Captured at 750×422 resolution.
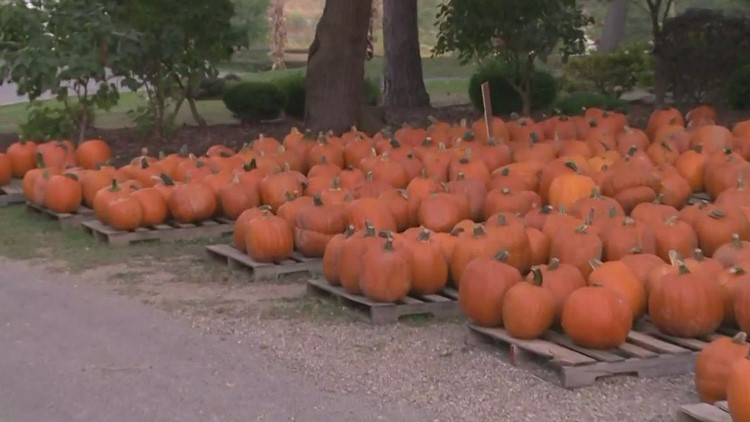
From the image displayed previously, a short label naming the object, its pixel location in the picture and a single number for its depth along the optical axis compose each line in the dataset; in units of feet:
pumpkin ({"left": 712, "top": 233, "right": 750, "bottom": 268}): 44.75
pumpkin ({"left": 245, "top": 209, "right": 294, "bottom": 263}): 55.67
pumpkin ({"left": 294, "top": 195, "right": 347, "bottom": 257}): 56.03
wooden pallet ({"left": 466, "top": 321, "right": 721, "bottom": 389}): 39.37
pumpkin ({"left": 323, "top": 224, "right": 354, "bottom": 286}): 50.29
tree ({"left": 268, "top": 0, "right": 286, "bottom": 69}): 237.86
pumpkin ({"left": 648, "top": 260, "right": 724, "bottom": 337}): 41.57
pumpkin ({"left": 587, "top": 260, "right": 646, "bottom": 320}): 42.93
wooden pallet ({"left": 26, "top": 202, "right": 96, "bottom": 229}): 69.05
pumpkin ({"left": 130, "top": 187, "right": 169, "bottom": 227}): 64.64
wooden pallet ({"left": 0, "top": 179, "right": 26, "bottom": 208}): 77.46
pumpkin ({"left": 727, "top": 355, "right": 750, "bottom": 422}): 32.27
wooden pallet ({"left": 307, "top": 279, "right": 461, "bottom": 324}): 47.55
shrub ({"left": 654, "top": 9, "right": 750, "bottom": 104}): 110.01
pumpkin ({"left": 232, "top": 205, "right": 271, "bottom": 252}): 57.47
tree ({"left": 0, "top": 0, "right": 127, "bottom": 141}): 80.38
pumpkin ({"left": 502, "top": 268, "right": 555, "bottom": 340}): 41.81
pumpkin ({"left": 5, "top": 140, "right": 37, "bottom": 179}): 80.43
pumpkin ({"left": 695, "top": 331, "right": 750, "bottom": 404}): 35.70
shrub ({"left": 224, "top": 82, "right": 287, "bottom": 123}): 113.91
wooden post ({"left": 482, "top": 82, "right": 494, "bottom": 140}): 69.36
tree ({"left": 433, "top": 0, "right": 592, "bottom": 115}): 103.50
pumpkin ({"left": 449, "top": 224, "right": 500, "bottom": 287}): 48.70
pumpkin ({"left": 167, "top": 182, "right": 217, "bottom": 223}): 64.64
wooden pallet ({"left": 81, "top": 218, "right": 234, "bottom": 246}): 64.23
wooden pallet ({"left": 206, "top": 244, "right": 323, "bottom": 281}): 55.57
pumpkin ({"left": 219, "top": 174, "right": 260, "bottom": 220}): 64.54
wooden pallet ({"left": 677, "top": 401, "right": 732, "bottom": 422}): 33.58
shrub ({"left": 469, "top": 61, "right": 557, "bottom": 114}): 114.52
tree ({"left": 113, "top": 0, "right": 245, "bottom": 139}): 90.38
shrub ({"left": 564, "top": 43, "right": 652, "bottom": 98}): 140.15
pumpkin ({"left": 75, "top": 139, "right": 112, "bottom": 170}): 78.02
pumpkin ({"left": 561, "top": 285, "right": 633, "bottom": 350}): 40.60
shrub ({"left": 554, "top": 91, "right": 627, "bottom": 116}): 108.06
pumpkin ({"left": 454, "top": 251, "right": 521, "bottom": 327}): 43.57
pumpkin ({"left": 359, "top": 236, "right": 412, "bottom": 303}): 47.42
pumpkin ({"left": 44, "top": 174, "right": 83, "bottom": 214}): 69.41
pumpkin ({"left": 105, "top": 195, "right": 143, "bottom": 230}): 63.98
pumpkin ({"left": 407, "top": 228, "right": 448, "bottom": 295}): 48.75
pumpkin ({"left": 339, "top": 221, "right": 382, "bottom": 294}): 49.06
